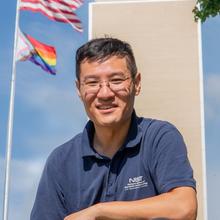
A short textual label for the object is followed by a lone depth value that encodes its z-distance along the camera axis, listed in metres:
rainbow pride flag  12.01
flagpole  12.08
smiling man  2.38
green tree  10.44
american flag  11.79
